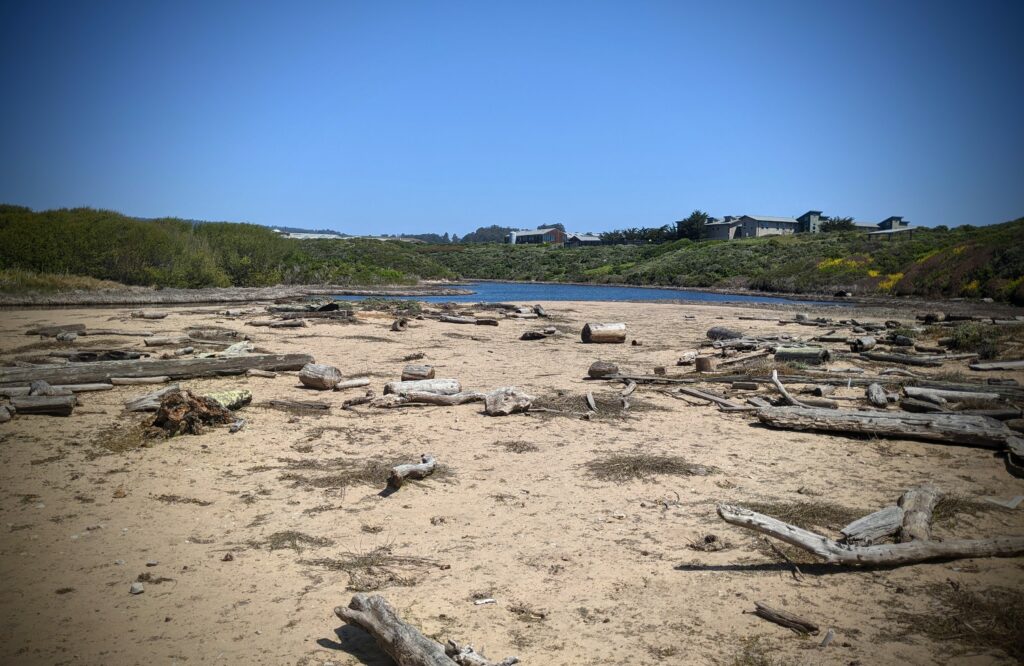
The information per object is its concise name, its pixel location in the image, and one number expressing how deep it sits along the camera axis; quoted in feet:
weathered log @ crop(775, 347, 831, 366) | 42.96
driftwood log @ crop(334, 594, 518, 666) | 10.64
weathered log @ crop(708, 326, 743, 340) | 57.78
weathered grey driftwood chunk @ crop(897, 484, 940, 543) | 16.10
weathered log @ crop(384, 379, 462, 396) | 32.91
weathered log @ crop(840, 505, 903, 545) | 16.01
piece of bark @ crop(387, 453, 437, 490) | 20.53
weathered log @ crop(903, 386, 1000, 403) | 30.79
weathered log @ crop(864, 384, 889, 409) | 31.45
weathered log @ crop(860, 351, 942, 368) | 42.45
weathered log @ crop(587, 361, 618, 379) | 39.88
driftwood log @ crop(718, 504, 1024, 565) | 14.67
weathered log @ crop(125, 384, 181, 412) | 28.68
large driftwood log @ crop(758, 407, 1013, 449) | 24.66
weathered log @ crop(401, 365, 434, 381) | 36.14
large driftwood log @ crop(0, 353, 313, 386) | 31.19
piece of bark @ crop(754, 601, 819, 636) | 12.41
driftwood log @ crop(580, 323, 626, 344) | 58.80
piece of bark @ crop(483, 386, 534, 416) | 30.45
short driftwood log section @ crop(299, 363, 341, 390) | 34.71
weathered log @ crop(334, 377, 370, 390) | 35.27
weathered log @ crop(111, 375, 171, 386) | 33.06
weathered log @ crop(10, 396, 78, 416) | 27.27
